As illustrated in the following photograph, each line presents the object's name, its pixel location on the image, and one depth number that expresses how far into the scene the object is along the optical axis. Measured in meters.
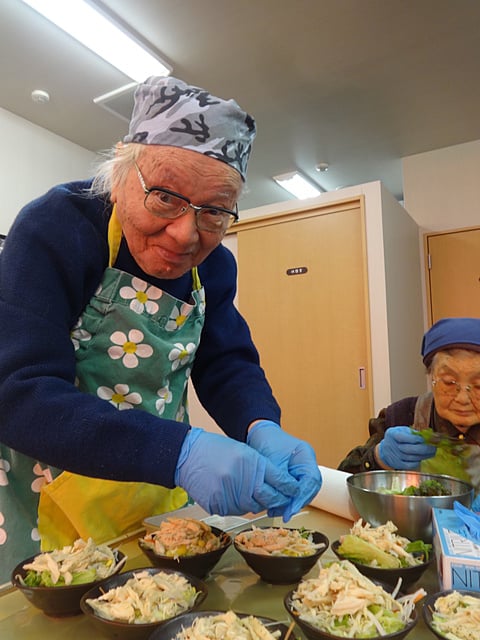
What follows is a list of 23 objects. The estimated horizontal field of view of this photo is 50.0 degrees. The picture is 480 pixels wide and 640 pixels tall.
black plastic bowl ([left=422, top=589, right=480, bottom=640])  0.65
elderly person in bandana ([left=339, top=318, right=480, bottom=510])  1.45
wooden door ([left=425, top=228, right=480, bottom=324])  3.85
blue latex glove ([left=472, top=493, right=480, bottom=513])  1.09
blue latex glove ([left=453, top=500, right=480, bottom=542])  0.86
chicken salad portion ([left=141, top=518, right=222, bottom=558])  0.90
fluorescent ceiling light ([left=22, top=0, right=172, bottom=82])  2.65
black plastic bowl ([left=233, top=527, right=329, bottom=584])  0.84
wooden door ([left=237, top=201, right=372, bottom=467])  3.14
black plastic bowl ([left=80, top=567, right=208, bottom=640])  0.66
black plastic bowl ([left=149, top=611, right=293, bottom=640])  0.65
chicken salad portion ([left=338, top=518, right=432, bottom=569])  0.86
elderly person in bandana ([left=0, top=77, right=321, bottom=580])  0.86
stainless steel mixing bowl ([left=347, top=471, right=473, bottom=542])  0.98
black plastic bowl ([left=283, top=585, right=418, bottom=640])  0.63
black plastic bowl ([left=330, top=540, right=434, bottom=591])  0.82
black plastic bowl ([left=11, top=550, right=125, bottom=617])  0.72
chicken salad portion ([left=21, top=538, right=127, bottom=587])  0.77
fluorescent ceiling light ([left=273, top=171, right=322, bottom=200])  4.68
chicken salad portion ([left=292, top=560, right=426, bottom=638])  0.67
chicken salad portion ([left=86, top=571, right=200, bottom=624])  0.69
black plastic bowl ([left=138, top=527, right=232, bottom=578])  0.85
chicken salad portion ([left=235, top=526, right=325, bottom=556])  0.89
